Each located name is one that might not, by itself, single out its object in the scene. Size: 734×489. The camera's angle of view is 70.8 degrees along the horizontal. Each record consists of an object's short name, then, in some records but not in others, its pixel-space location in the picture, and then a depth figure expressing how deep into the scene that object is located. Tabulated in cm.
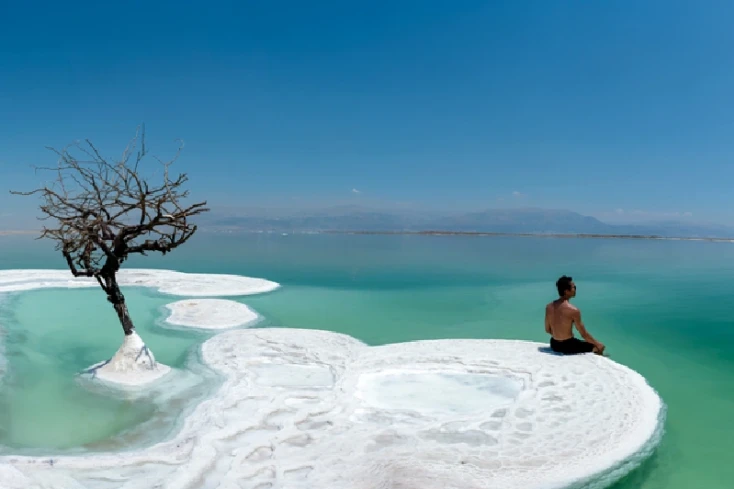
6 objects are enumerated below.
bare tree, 925
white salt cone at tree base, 935
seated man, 977
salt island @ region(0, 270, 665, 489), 577
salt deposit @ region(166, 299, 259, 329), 1499
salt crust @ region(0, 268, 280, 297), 2202
